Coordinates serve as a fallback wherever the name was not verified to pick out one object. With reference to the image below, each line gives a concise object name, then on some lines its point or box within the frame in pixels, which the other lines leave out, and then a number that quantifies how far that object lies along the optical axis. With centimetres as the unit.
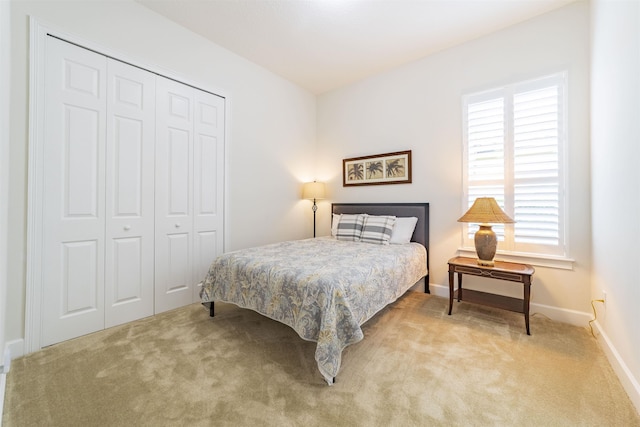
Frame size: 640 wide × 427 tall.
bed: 162
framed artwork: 342
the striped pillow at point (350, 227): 327
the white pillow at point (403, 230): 314
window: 245
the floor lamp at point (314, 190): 395
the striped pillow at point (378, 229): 308
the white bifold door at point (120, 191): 202
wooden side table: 219
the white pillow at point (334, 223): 363
